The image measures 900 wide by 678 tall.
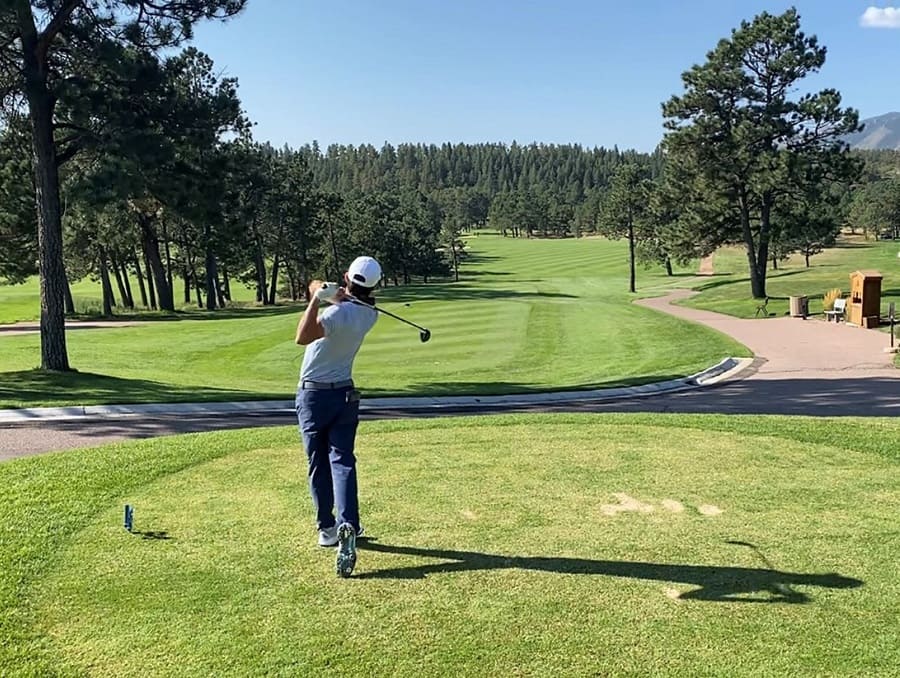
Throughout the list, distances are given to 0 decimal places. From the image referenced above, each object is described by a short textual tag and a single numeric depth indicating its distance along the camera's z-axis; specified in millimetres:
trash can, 34219
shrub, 33000
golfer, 5324
